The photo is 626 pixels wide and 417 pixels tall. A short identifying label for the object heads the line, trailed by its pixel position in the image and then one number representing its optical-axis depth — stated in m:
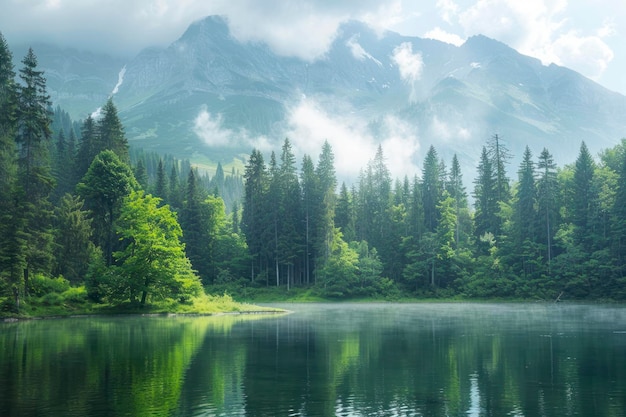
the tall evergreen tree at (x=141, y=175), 123.94
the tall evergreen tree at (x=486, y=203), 131.88
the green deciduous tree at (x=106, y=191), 86.81
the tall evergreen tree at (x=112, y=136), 105.06
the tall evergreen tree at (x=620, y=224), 105.06
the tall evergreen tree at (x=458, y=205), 133.00
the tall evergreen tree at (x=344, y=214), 140.00
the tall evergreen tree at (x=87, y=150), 107.50
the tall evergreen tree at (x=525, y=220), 115.25
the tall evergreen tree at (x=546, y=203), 116.25
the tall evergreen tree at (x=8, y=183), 59.97
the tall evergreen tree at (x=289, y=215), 126.12
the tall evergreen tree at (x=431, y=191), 137.50
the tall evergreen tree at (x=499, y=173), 135.38
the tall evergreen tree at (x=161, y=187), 135.50
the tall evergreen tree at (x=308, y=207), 128.62
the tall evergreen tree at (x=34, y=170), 67.44
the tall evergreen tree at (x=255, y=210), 130.00
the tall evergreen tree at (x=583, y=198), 111.68
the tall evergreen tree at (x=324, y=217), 125.31
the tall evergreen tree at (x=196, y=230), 124.12
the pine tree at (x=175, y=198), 138.62
